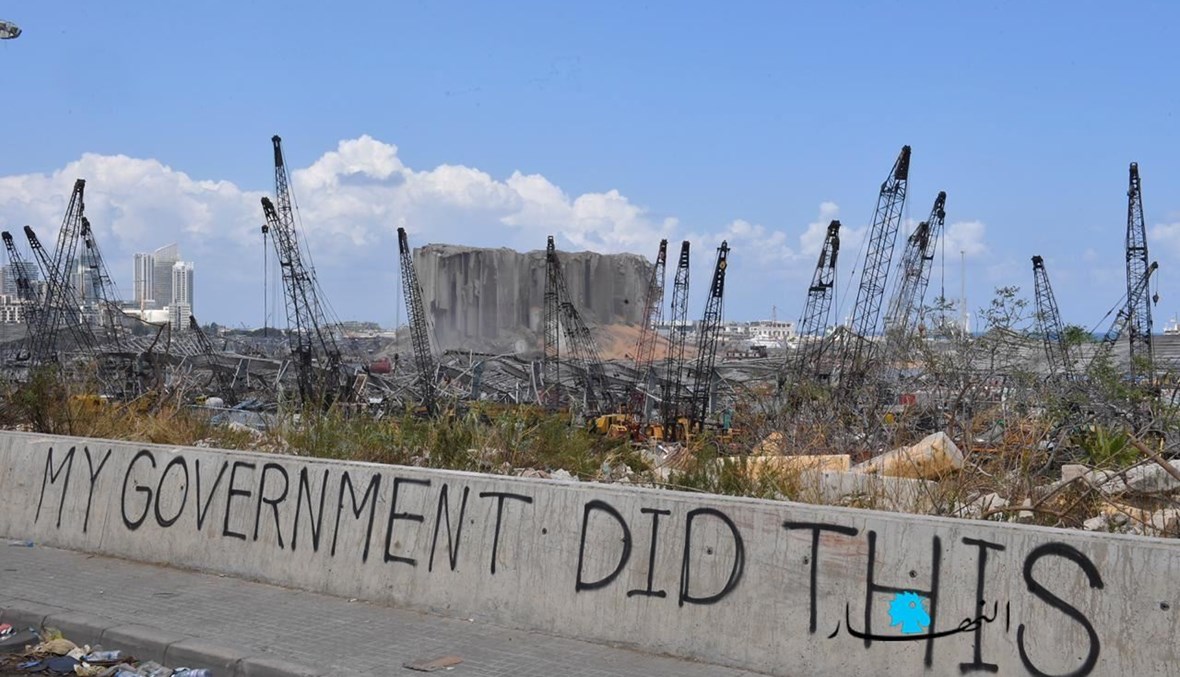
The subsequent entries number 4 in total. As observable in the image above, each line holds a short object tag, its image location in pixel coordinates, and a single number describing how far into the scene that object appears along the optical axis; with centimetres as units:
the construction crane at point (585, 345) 7138
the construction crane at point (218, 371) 6579
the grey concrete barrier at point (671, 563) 578
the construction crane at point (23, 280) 8738
